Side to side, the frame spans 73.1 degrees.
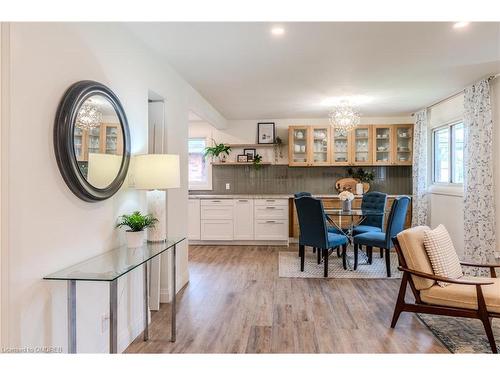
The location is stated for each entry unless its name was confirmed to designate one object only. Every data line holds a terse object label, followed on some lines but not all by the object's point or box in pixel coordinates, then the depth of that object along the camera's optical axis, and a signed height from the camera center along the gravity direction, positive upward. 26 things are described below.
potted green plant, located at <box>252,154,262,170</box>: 6.64 +0.35
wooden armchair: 2.44 -0.86
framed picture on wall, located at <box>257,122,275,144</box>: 6.77 +0.93
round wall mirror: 1.84 +0.23
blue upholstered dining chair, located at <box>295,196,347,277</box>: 4.25 -0.66
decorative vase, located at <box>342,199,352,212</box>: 4.87 -0.38
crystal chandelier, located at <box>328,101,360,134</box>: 4.85 +0.88
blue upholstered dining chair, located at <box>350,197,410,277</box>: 4.30 -0.75
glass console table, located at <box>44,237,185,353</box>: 1.68 -0.50
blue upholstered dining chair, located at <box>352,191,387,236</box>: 5.19 -0.49
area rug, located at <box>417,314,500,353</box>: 2.48 -1.24
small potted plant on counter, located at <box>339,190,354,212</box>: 4.81 -0.31
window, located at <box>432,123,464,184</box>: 5.08 +0.40
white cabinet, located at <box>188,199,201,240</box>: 6.27 -0.79
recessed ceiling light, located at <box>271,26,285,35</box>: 2.65 +1.18
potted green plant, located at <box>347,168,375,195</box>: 6.60 +0.05
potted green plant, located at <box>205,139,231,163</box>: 6.66 +0.55
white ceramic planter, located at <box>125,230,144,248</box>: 2.37 -0.42
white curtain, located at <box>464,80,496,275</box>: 3.97 +0.01
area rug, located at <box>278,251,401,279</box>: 4.35 -1.24
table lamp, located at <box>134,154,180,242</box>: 2.51 -0.01
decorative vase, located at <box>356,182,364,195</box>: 6.43 -0.20
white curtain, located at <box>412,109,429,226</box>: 5.70 +0.11
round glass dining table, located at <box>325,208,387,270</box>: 4.61 -0.73
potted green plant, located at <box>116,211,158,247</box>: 2.38 -0.34
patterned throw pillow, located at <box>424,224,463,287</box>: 2.69 -0.63
